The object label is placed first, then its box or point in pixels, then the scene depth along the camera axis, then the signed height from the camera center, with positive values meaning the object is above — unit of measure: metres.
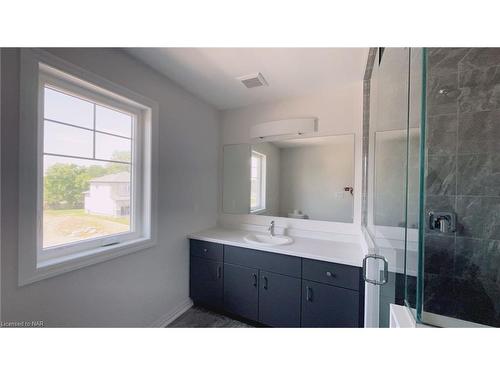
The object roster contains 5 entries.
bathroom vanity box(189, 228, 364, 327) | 1.39 -0.78
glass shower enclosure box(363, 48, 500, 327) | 1.08 +0.05
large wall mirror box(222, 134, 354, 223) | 1.87 +0.09
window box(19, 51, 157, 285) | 0.98 +0.10
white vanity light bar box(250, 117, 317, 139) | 1.98 +0.63
